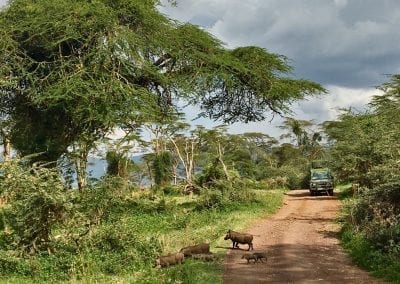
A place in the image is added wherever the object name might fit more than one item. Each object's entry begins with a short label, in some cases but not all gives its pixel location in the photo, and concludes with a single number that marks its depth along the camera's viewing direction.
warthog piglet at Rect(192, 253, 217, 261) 13.16
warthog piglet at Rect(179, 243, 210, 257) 13.48
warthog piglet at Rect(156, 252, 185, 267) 12.55
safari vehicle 36.41
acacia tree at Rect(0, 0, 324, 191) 21.17
